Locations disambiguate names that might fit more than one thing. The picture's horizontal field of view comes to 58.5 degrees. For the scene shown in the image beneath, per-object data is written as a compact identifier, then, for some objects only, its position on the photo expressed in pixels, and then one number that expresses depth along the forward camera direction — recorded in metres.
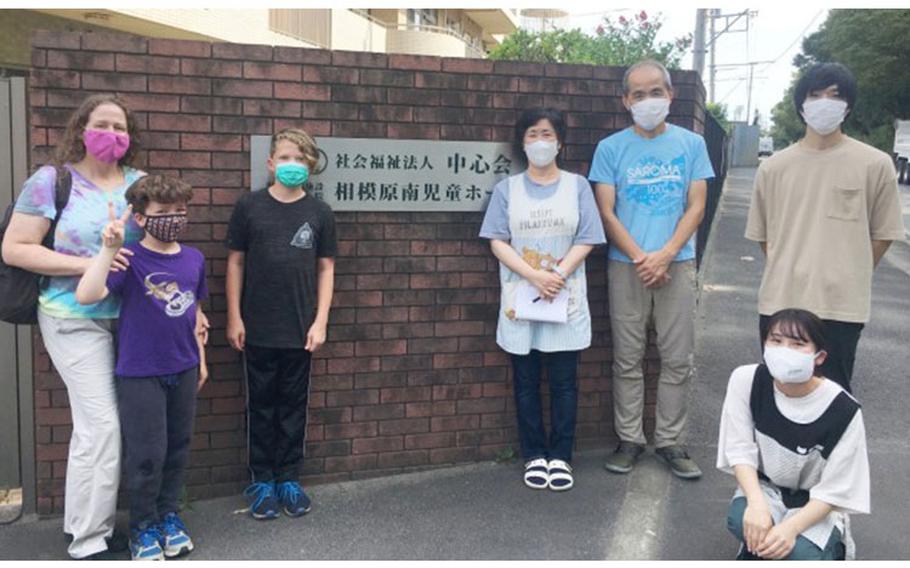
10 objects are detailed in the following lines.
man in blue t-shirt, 3.78
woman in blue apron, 3.68
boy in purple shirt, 2.94
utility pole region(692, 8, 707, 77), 14.65
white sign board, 3.66
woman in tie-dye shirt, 2.92
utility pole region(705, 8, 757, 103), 23.94
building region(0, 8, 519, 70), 10.98
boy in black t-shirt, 3.32
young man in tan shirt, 3.32
